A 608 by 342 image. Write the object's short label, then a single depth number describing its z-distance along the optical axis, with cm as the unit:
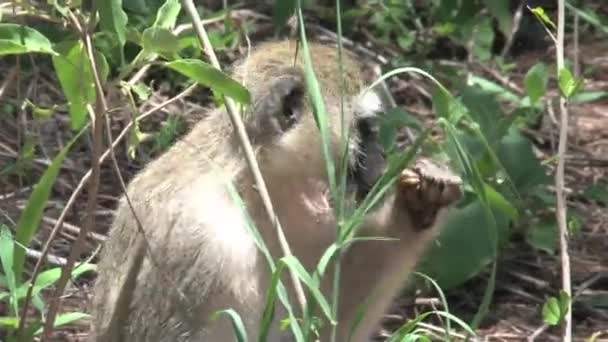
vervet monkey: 705
